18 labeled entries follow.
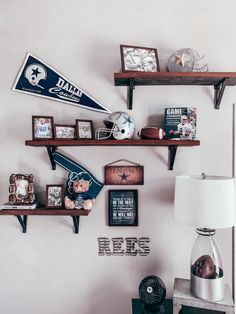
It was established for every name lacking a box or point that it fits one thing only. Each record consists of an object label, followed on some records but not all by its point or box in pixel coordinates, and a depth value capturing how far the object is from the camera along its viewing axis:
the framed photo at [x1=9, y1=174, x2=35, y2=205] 1.50
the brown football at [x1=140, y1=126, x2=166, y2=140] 1.40
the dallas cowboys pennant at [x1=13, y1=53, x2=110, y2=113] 1.57
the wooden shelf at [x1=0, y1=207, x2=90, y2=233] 1.45
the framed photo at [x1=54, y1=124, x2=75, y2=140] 1.50
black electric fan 1.41
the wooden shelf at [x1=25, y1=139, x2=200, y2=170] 1.38
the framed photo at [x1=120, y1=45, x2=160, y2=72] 1.46
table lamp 1.23
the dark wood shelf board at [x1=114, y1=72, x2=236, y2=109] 1.37
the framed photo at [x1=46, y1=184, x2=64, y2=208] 1.51
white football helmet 1.40
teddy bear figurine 1.47
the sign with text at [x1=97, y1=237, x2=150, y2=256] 1.59
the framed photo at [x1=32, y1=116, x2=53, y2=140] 1.51
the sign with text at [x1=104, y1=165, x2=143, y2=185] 1.57
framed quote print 1.57
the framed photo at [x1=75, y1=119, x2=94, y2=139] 1.51
